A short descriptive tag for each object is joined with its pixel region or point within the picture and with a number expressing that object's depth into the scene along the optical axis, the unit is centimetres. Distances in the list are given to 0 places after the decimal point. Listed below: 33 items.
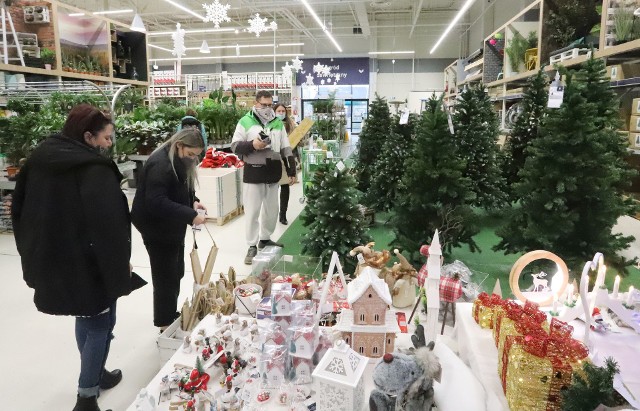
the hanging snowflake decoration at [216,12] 820
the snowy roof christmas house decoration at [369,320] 175
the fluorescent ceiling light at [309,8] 1081
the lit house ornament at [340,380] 141
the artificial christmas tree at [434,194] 389
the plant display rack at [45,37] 658
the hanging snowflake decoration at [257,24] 958
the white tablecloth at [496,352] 145
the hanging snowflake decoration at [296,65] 1384
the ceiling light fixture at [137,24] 809
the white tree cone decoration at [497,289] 237
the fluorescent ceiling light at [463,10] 1093
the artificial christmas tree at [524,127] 573
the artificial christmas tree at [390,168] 560
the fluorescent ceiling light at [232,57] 2212
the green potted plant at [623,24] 415
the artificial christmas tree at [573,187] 318
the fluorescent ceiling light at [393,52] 2151
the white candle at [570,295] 193
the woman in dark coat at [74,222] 191
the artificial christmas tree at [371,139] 655
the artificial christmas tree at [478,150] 566
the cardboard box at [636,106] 398
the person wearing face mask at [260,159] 427
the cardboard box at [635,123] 396
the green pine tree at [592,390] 109
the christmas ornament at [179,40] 876
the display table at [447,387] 139
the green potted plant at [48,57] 684
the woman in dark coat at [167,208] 248
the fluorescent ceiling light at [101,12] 747
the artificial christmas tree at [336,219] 385
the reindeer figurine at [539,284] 225
